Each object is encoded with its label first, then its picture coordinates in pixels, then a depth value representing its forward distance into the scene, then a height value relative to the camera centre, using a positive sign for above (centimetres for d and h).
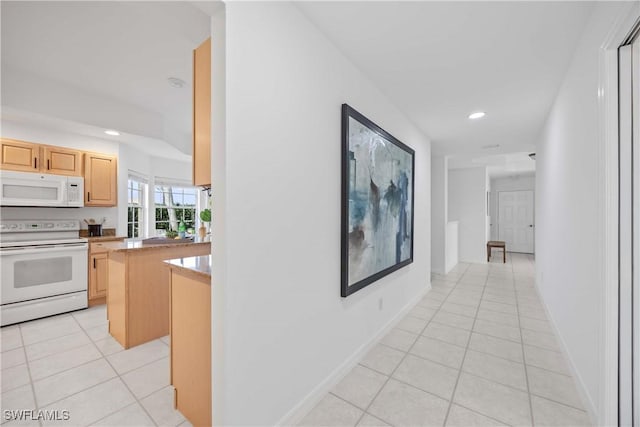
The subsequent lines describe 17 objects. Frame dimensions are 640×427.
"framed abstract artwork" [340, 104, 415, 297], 192 +9
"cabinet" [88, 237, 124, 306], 345 -81
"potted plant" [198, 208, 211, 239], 288 -5
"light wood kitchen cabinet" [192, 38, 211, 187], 138 +54
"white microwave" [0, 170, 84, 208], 296 +27
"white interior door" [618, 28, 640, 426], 127 -12
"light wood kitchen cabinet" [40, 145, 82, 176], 330 +67
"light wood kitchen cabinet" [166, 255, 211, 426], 136 -71
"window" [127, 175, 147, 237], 438 +10
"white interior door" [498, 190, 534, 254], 779 -22
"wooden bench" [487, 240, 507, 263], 640 -81
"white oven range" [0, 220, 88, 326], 286 -69
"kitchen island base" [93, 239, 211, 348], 241 -77
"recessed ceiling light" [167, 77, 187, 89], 269 +137
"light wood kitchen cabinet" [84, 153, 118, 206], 362 +46
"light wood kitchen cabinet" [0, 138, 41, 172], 301 +67
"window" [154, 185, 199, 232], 520 +14
